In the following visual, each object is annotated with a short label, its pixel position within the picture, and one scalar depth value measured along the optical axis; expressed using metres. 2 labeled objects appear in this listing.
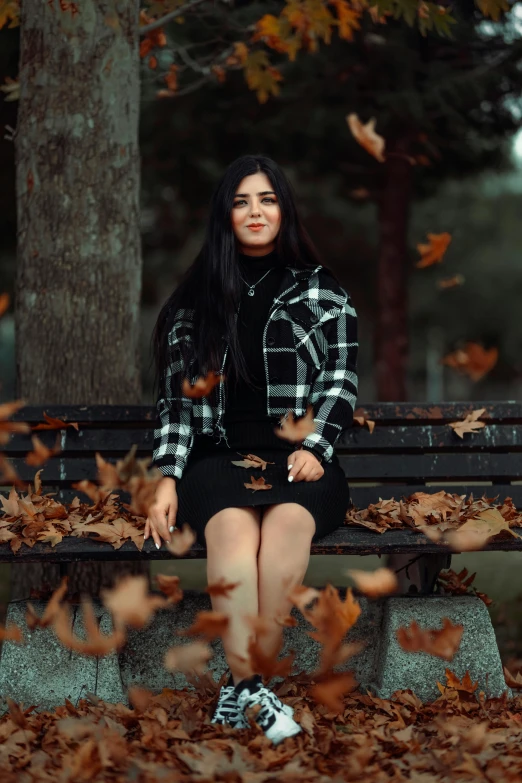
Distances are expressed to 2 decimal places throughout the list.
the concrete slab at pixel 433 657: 3.34
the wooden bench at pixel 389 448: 3.89
